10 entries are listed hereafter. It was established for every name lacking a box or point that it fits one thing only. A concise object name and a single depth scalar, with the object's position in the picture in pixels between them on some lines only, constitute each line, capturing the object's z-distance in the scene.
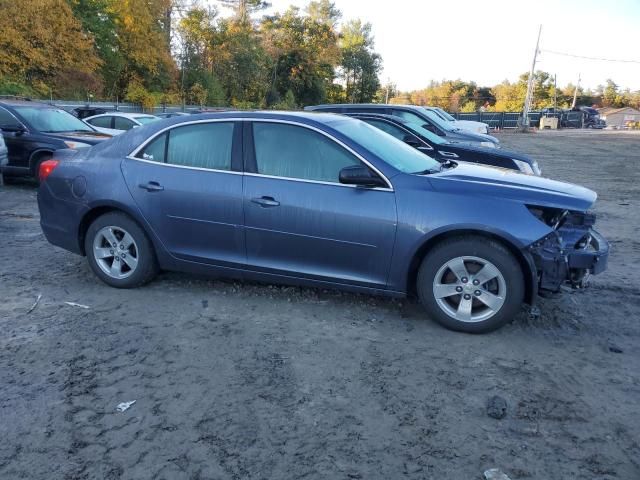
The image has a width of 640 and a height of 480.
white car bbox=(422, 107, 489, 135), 19.71
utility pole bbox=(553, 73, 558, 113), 85.75
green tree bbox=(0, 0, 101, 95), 26.36
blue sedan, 3.96
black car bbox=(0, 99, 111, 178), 9.69
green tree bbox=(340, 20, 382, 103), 75.06
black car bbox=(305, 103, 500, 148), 12.00
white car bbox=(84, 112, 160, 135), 14.70
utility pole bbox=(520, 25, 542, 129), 49.16
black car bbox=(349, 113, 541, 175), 8.51
